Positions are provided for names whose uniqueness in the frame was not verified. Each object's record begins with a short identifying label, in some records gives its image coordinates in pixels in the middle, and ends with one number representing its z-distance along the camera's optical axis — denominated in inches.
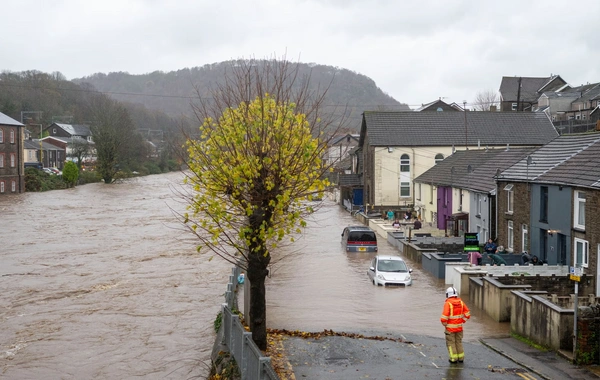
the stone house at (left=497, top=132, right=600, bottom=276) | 865.5
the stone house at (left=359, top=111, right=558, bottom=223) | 2250.2
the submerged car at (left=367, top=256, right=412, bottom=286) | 1009.5
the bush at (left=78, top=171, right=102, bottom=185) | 3624.0
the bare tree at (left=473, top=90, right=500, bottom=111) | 5172.2
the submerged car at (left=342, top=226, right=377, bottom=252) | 1409.9
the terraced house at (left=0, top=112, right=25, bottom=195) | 2810.0
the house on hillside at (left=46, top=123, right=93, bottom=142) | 4778.5
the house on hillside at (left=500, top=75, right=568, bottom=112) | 3919.8
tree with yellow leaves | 520.7
